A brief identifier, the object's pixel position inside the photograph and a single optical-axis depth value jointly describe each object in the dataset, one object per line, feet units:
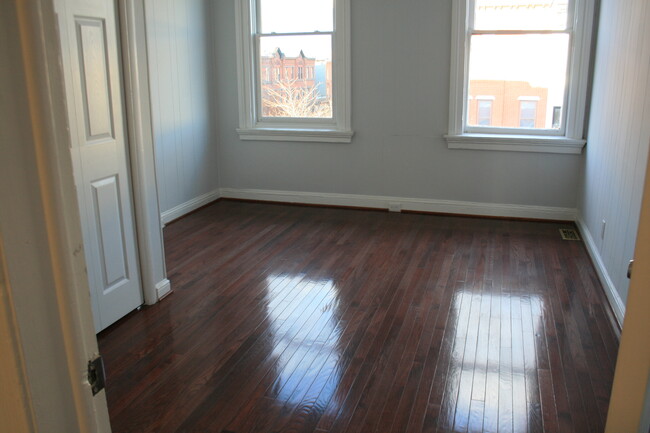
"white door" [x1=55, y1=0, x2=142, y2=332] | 9.04
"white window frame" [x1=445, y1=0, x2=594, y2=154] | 15.47
